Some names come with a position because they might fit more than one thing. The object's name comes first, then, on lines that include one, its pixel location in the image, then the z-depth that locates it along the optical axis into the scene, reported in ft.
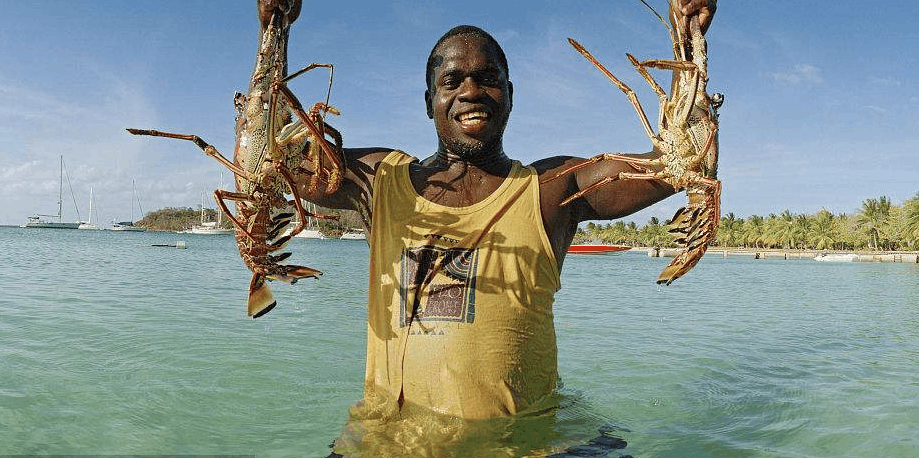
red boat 153.07
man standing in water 7.48
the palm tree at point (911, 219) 197.77
